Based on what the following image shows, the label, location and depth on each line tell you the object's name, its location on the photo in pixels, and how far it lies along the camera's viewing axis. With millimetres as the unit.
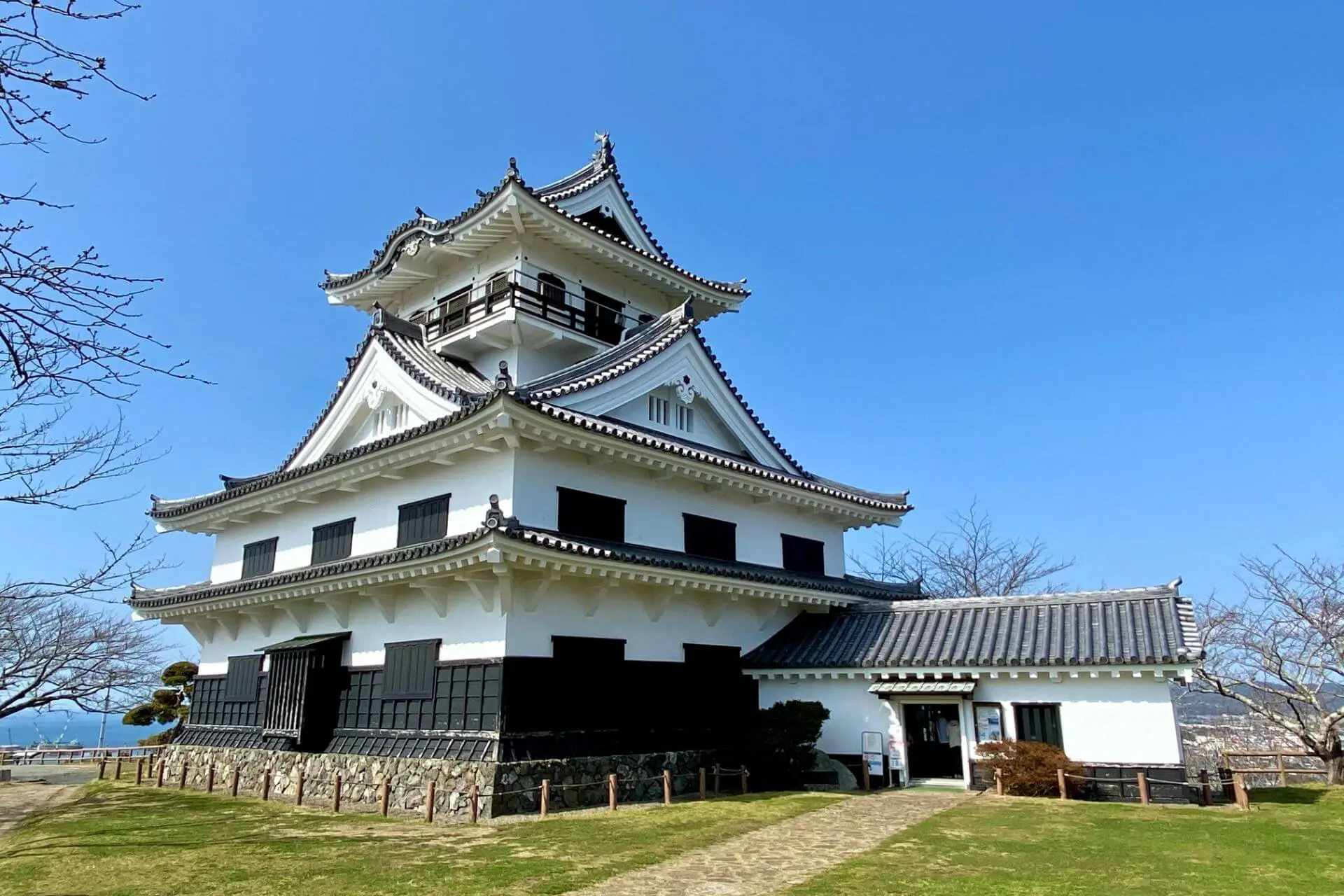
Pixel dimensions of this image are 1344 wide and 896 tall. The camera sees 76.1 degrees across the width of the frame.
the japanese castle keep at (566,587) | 16047
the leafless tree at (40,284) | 4438
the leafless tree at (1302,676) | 20609
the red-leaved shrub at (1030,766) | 16188
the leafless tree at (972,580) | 40688
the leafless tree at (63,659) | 33094
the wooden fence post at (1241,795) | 14633
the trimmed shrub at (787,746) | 18344
